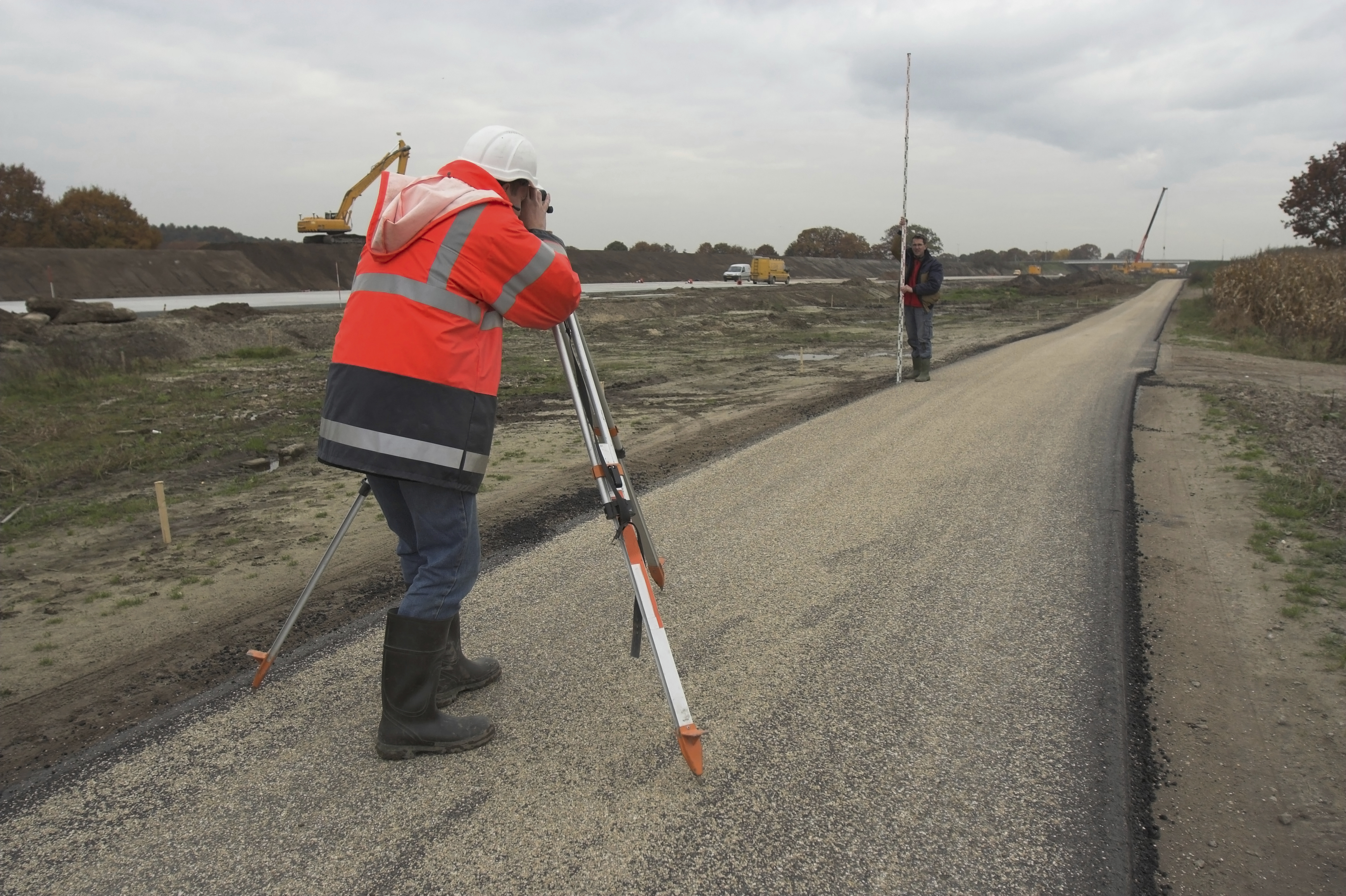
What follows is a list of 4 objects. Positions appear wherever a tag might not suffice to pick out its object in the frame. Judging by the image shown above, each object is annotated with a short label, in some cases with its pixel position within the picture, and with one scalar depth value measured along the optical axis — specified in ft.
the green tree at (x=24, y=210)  156.04
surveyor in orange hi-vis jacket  8.52
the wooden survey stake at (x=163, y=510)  17.17
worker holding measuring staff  39.14
